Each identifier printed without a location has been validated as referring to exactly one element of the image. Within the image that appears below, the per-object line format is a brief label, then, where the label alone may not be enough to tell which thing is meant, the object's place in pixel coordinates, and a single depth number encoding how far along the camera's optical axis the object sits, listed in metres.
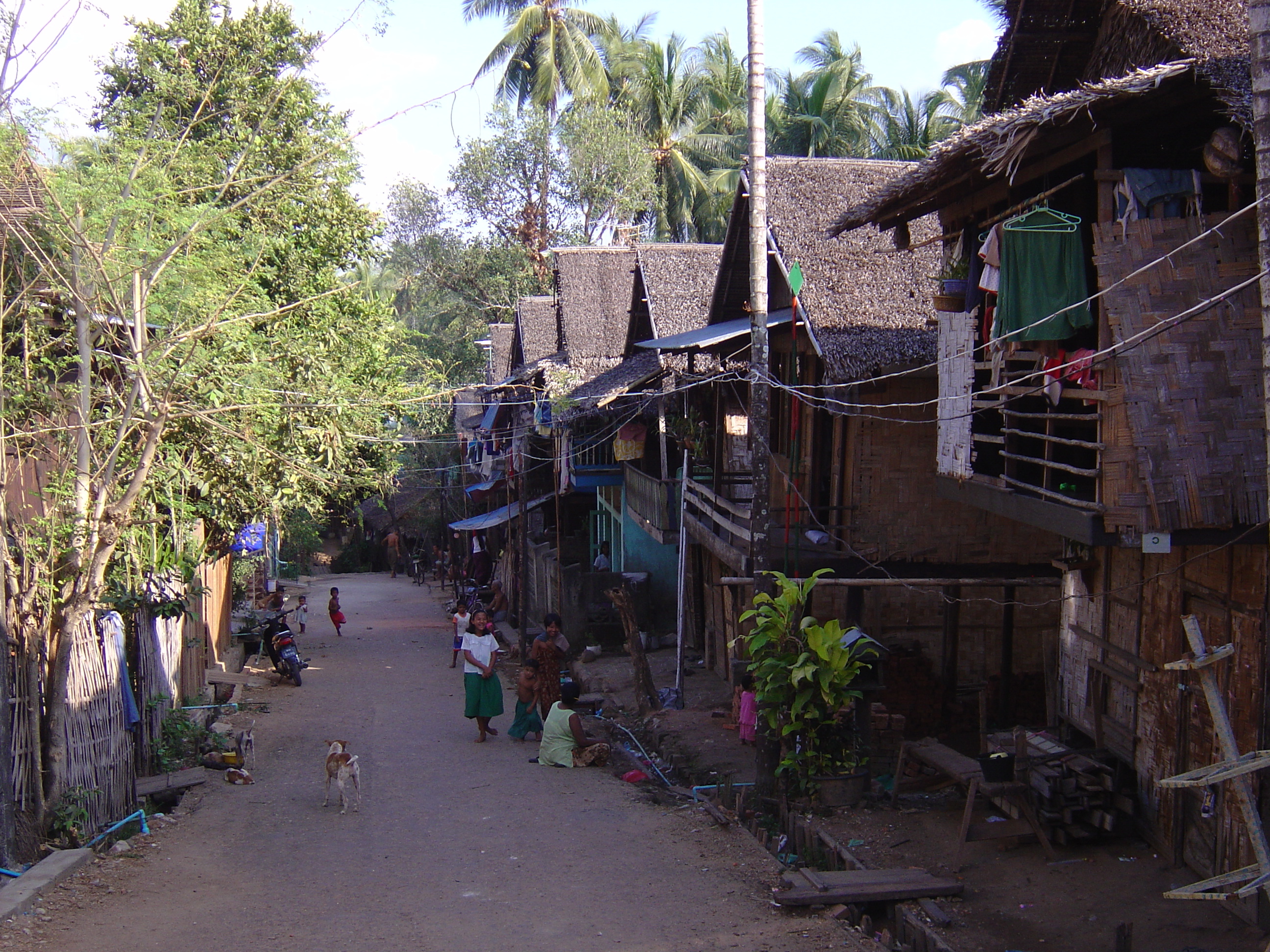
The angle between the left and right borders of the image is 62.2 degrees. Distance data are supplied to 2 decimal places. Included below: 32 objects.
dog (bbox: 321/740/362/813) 10.27
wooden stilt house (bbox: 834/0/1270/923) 6.81
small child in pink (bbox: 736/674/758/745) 12.34
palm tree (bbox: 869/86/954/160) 30.89
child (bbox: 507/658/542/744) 13.41
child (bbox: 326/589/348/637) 23.78
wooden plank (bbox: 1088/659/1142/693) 8.62
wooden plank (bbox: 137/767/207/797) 10.09
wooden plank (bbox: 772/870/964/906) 7.47
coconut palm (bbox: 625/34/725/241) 35.59
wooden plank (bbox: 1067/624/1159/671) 8.44
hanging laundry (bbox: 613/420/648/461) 19.17
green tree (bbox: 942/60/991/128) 30.59
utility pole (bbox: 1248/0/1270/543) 5.34
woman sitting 12.30
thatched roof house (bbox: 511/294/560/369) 27.81
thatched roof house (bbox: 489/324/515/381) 33.47
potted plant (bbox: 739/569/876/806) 9.70
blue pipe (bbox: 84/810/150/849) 8.62
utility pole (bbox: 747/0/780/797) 10.48
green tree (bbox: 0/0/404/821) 8.30
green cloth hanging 8.02
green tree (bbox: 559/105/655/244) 31.05
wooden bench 8.35
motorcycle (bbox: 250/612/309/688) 17.89
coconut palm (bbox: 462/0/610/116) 32.47
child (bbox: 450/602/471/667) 19.73
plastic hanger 8.05
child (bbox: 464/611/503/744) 13.17
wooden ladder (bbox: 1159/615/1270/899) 5.14
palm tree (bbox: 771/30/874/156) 32.84
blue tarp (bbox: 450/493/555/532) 24.66
